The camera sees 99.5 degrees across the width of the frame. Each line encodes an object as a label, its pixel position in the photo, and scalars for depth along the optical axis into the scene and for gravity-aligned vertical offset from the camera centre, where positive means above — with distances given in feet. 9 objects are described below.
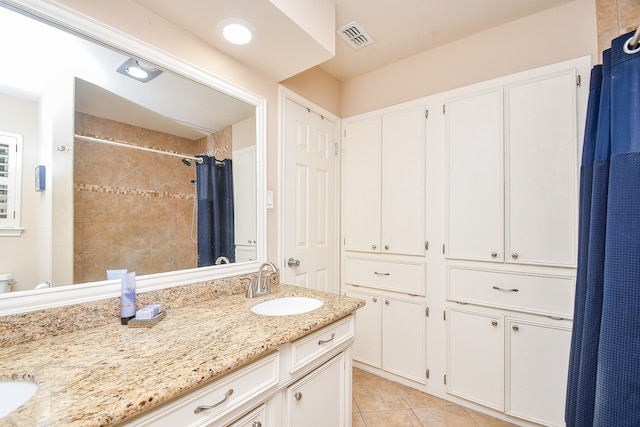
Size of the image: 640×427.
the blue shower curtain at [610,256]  3.22 -0.56
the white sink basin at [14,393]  2.33 -1.66
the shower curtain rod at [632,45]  3.35 +2.15
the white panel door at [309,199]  6.52 +0.23
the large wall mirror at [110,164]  3.08 +0.60
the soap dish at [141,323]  3.45 -1.50
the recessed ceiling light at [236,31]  4.32 +2.91
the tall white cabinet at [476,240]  5.26 -0.66
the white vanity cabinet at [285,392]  2.52 -2.15
